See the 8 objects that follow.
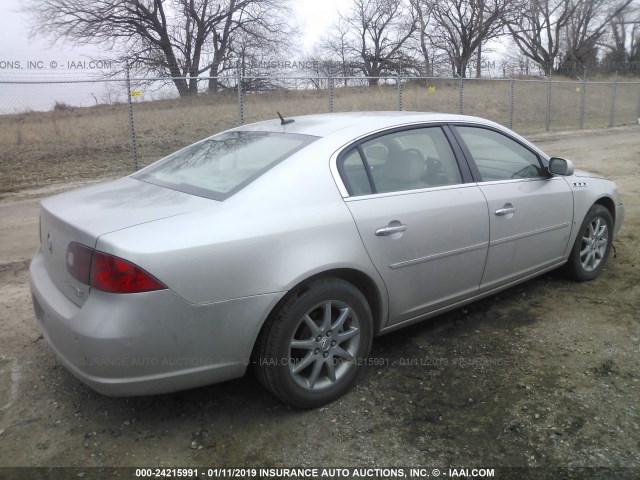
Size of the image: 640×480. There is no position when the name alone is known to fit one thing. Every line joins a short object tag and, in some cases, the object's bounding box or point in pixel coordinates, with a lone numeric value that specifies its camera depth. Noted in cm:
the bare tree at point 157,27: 2706
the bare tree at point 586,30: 4700
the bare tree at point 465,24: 4169
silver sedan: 238
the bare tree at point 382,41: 4072
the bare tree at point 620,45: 4875
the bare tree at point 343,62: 3519
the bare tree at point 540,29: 4516
